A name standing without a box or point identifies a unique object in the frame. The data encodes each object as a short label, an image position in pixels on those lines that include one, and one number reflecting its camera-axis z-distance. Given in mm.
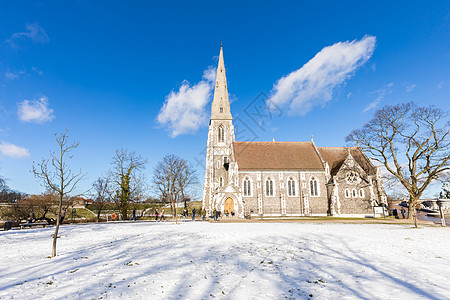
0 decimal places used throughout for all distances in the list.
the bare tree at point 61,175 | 9588
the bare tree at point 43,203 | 27458
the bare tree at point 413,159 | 24906
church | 34688
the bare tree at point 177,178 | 40906
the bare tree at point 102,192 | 31491
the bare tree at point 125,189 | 32806
